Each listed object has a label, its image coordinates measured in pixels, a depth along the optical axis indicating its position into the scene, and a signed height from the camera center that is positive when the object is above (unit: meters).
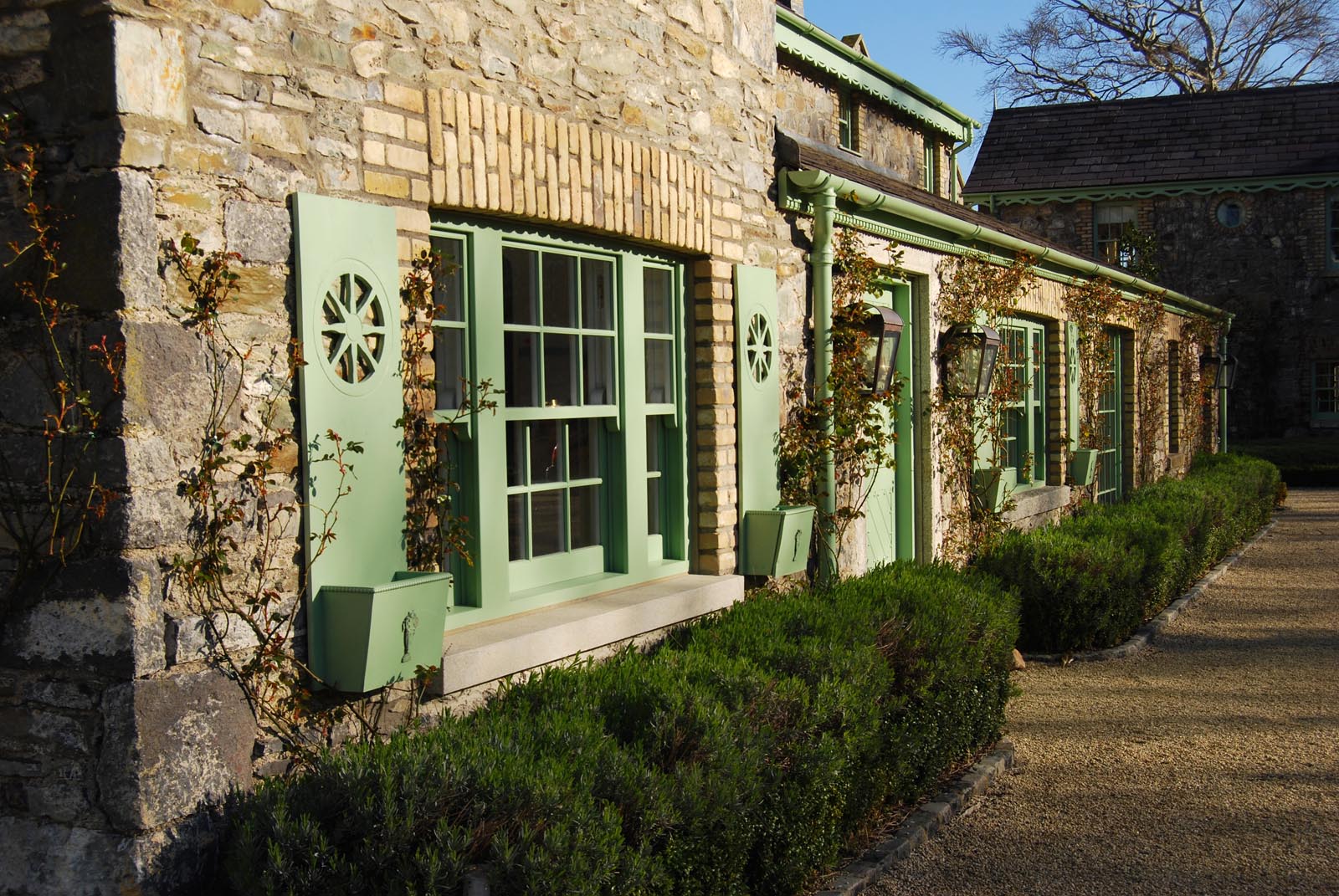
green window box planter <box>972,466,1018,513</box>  9.52 -0.44
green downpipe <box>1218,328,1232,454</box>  19.83 +0.15
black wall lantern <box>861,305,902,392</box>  7.30 +0.46
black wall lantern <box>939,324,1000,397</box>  9.12 +0.49
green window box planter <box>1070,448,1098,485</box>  12.13 -0.40
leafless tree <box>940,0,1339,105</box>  32.66 +9.65
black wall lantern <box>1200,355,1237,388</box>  18.63 +0.76
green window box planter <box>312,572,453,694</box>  3.72 -0.57
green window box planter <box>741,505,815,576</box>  6.18 -0.53
